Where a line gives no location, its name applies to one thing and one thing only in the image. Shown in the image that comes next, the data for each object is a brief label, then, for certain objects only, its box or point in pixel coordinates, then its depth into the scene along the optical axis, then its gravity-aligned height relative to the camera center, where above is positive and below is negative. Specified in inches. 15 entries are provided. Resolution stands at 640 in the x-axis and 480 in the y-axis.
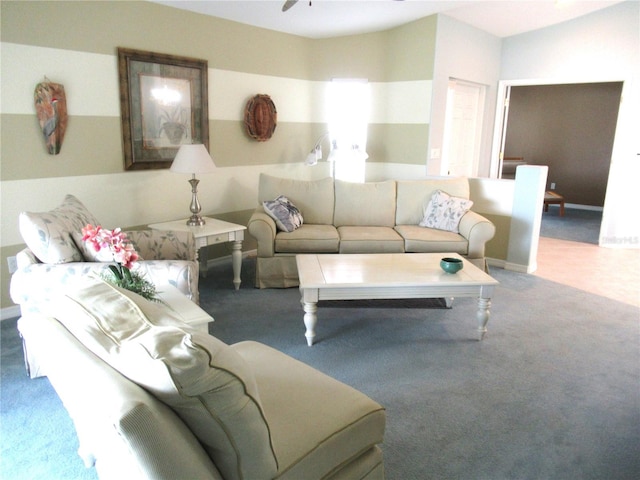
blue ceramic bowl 122.9 -30.0
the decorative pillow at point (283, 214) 165.0 -23.8
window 219.9 +14.4
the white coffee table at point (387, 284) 116.0 -33.4
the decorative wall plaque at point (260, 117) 189.0 +12.2
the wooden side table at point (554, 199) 295.7 -27.5
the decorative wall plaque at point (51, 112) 128.5 +8.0
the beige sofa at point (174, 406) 39.0 -23.8
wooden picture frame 150.9 +13.3
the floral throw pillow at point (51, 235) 96.8 -20.4
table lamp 151.3 -5.4
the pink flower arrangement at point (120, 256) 82.8 -20.7
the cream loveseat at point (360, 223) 160.4 -27.3
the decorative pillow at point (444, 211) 172.4 -22.3
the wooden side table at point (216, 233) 150.3 -28.8
